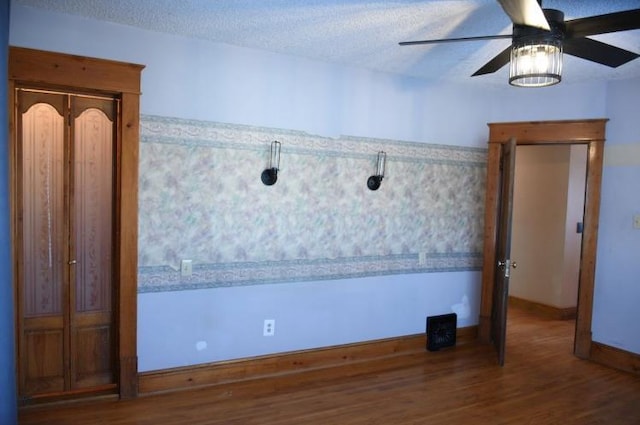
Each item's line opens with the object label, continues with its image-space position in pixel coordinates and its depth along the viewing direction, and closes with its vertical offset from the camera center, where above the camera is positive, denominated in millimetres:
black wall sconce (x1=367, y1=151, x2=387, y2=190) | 3656 +160
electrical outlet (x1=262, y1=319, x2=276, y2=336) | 3318 -1005
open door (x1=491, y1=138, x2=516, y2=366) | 3705 -439
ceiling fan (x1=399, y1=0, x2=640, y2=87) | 1898 +715
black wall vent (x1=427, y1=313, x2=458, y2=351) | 3994 -1198
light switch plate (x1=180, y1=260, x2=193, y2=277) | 3018 -537
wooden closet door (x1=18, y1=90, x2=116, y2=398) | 2732 -373
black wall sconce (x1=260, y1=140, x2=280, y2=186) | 3225 +167
